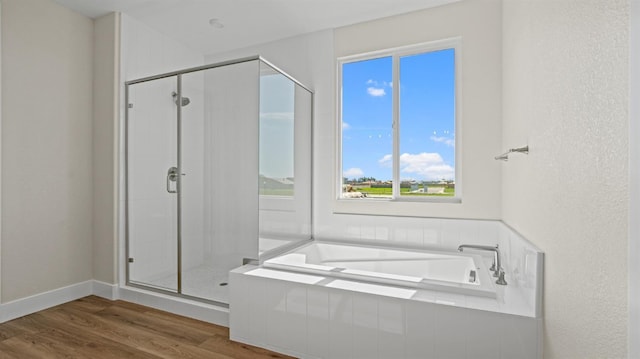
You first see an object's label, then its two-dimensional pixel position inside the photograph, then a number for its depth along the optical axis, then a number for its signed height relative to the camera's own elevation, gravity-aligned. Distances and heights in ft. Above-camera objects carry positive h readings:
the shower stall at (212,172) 8.28 +0.17
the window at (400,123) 9.21 +1.61
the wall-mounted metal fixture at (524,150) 5.67 +0.50
